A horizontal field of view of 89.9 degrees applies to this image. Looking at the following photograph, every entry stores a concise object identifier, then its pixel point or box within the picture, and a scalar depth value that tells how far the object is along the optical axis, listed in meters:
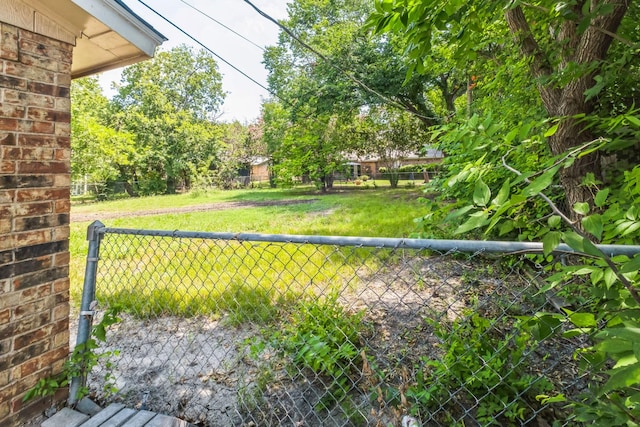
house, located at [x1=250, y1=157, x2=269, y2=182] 30.22
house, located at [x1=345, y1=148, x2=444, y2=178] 18.58
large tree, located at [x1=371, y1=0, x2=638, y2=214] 1.45
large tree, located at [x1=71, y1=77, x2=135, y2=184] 16.92
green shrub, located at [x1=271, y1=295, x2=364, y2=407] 1.93
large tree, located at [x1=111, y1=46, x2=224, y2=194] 22.39
